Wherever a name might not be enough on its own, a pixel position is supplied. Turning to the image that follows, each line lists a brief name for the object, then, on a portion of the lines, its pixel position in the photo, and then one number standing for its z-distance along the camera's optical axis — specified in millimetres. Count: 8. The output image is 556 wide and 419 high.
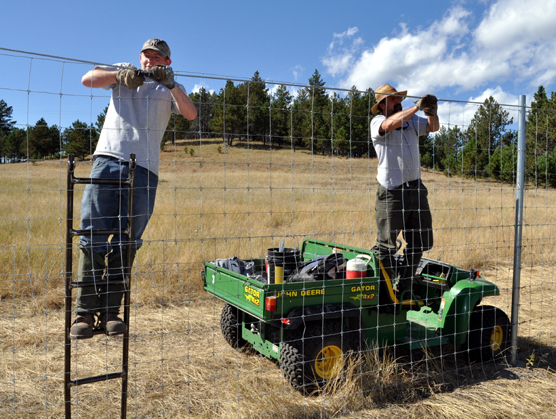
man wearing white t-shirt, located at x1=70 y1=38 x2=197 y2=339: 2822
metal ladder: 2574
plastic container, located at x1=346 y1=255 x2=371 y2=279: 3840
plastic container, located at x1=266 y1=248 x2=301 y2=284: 3908
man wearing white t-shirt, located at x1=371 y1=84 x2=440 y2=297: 4270
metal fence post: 4391
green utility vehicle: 3561
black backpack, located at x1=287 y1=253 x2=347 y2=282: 3996
